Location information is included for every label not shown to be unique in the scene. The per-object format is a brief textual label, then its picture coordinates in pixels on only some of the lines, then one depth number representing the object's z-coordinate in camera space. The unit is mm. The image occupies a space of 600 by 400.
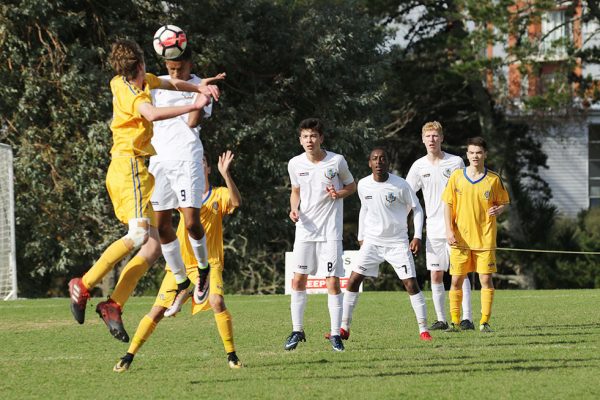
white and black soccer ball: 18047
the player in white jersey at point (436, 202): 25891
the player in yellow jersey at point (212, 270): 18062
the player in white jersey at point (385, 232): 23141
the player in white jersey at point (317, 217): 21422
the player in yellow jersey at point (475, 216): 25172
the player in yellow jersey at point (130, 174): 16484
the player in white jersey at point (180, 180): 17797
